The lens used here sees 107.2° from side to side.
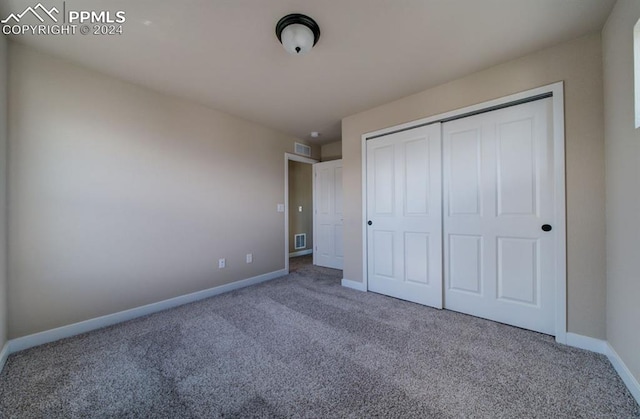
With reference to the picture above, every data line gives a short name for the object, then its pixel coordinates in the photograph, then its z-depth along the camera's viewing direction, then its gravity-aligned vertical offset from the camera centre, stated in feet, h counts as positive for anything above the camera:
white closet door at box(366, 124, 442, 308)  8.57 -0.25
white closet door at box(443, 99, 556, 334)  6.59 -0.24
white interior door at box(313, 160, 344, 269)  14.37 -0.35
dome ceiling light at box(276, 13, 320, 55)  5.32 +4.14
